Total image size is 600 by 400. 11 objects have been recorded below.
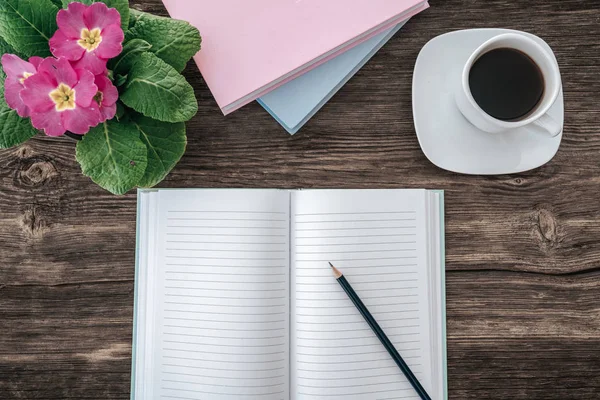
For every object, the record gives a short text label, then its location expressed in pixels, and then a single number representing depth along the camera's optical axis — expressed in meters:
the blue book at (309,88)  0.64
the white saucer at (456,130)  0.64
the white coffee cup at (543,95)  0.58
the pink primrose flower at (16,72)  0.47
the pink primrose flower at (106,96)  0.48
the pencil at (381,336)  0.62
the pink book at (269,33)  0.63
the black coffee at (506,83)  0.60
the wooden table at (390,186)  0.66
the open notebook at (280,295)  0.63
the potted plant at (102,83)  0.47
